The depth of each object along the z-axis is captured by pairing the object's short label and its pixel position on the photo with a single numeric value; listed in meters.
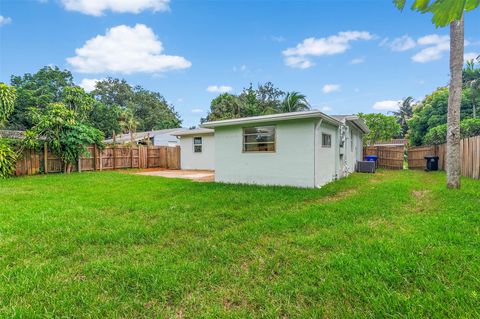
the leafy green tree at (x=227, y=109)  24.08
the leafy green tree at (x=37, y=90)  22.17
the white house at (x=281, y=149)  7.98
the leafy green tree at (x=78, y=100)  16.77
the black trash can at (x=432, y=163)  13.37
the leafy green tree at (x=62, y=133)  12.48
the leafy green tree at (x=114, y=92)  39.03
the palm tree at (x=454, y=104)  6.48
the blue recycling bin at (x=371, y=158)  14.84
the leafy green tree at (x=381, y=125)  27.70
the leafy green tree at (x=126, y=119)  25.23
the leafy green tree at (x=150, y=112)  38.69
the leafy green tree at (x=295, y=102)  19.52
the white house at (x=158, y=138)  25.39
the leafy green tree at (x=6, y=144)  10.88
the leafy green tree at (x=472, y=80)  18.22
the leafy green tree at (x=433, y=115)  18.52
